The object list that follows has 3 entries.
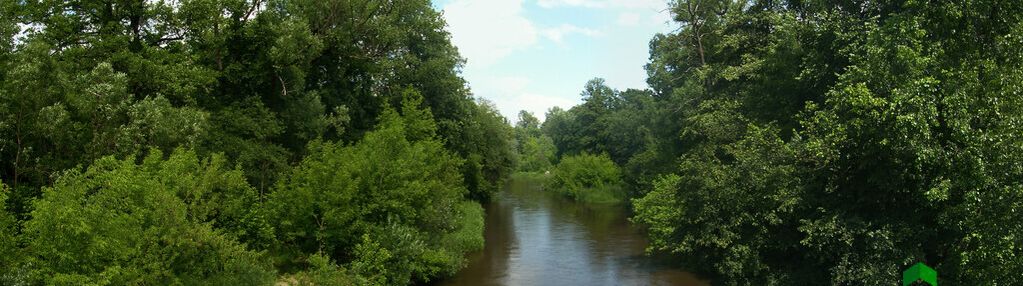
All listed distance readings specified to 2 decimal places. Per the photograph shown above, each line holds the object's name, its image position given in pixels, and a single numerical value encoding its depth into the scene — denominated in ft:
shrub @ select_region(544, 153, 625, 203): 202.80
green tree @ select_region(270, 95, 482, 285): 72.69
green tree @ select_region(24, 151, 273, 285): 41.68
